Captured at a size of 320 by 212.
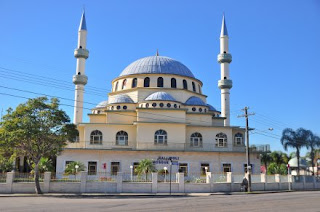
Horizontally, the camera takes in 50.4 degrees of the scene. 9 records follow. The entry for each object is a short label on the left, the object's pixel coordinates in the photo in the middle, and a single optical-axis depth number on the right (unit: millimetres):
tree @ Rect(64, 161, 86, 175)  33409
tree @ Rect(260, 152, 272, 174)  62969
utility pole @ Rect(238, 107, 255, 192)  30516
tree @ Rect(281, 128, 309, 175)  48125
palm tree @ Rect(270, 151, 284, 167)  64250
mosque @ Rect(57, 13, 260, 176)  37688
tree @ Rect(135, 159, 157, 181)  32997
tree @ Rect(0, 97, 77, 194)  24188
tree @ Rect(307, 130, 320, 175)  47906
